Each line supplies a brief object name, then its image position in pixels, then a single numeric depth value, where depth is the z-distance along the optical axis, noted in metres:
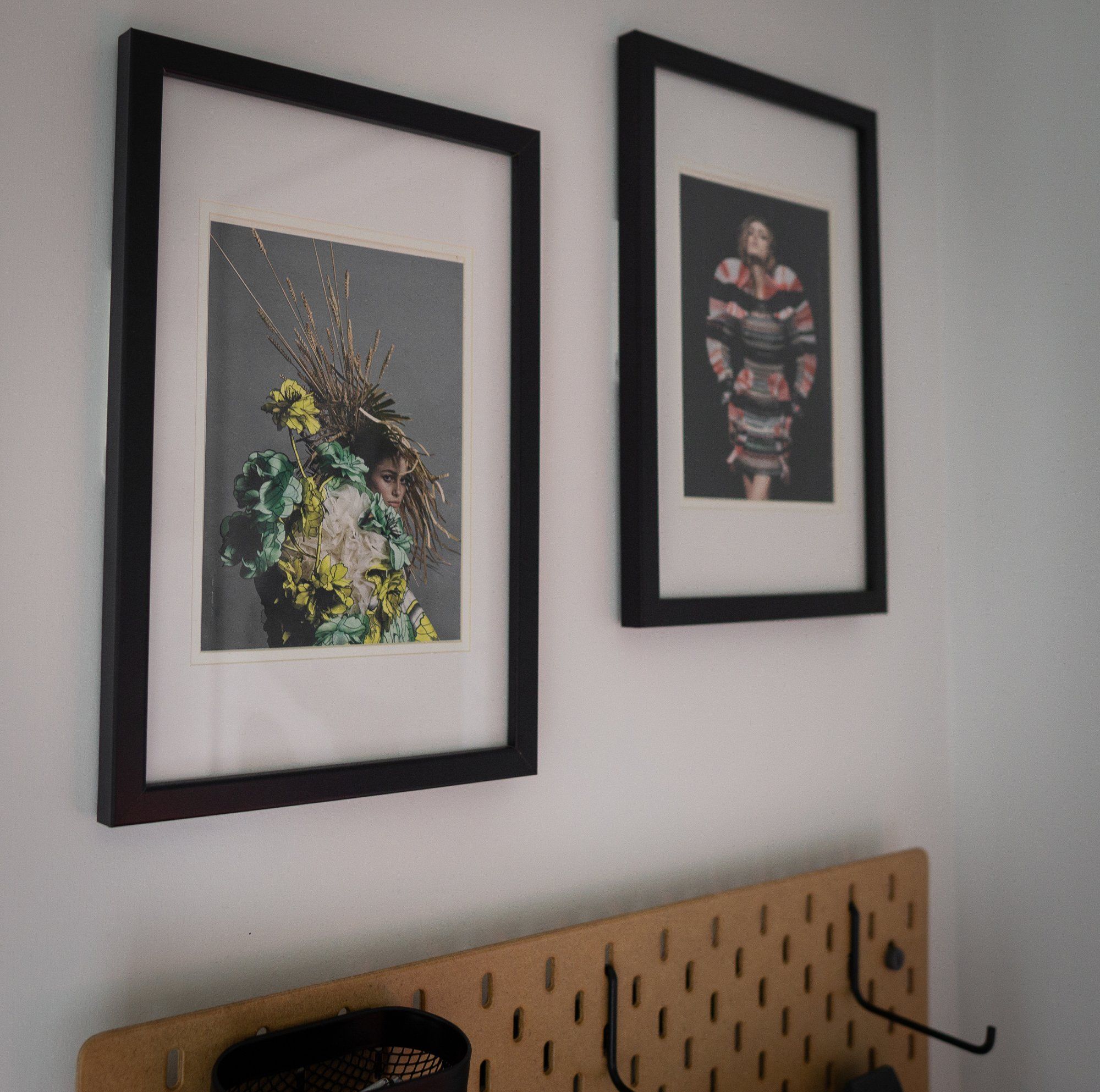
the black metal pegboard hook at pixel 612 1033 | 0.89
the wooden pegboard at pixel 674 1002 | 0.72
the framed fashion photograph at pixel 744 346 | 0.98
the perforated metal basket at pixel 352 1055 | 0.70
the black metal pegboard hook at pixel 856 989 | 1.09
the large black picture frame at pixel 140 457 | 0.69
